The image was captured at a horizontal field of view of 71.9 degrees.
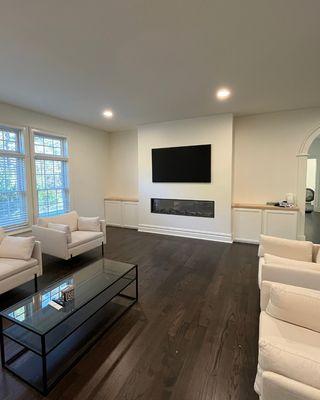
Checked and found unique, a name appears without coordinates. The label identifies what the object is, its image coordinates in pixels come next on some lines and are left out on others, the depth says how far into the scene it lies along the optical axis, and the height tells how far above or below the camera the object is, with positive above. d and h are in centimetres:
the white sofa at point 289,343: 97 -88
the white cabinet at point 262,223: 438 -81
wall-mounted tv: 490 +48
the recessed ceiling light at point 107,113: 445 +150
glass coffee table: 165 -121
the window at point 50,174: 460 +26
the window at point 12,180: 400 +11
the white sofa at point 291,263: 190 -77
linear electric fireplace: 505 -55
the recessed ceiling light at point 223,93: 337 +144
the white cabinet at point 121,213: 606 -79
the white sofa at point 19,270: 250 -102
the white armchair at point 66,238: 347 -89
